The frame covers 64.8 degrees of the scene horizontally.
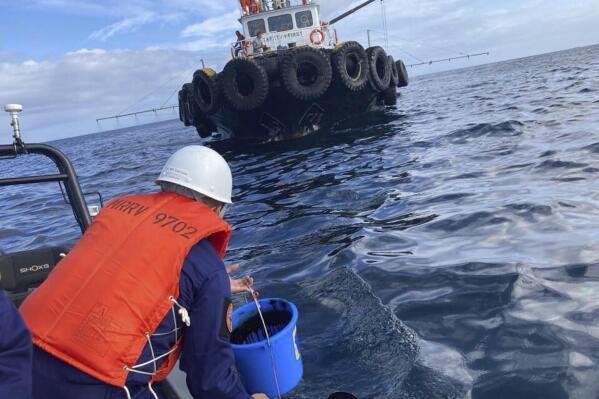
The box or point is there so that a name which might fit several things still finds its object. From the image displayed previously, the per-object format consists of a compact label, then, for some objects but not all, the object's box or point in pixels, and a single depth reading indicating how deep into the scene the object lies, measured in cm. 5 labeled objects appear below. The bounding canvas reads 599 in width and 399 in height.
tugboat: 1462
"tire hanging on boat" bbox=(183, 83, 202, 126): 1795
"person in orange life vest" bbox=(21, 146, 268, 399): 185
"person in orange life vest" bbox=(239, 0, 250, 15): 1873
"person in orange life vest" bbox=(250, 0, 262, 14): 1877
